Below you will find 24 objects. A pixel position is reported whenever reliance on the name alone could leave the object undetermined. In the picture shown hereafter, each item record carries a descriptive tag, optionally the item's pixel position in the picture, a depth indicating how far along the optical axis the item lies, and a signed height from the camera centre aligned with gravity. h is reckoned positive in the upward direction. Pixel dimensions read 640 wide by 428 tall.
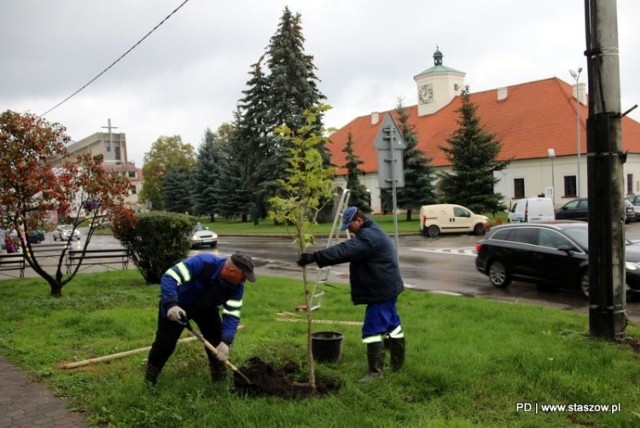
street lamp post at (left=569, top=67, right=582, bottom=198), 33.56 +3.91
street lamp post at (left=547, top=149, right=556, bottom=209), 36.30 +1.84
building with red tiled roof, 38.69 +4.82
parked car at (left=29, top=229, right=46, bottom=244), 39.71 -1.30
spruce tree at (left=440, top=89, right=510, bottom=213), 32.25 +2.27
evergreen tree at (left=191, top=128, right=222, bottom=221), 56.47 +3.78
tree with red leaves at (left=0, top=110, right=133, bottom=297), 10.65 +0.71
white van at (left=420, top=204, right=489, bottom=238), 27.30 -0.85
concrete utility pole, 6.61 +0.23
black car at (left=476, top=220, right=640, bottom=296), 10.57 -1.13
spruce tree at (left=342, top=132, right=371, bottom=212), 38.78 +1.93
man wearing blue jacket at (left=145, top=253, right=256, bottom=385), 4.86 -0.77
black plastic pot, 6.06 -1.52
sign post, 10.33 +0.95
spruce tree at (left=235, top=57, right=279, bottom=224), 39.03 +5.20
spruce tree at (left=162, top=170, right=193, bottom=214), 65.56 +2.72
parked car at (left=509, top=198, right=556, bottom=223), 25.95 -0.47
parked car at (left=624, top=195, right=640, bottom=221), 29.09 -0.26
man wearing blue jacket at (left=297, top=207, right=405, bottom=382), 5.41 -0.73
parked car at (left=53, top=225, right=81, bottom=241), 42.04 -1.20
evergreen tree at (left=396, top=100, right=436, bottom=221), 36.16 +1.66
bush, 12.42 -0.56
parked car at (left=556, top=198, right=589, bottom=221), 27.93 -0.61
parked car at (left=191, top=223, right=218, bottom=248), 28.82 -1.29
